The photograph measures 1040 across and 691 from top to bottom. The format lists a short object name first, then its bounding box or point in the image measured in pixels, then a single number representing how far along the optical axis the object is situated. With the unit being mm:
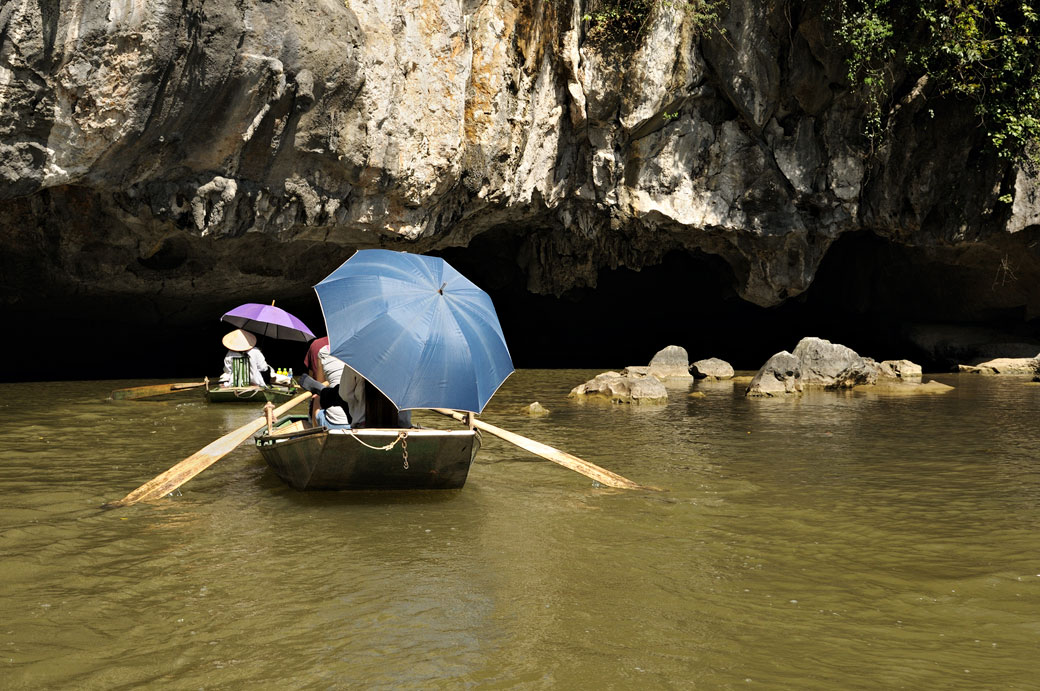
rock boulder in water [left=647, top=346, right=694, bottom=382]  19438
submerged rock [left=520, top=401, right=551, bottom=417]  12525
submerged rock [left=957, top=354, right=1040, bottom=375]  20125
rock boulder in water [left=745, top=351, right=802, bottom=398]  15172
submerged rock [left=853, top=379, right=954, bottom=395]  15805
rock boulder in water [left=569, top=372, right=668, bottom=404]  14219
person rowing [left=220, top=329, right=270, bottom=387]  13297
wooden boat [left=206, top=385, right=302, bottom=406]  12953
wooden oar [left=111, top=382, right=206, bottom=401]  13344
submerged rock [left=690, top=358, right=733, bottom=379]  18797
